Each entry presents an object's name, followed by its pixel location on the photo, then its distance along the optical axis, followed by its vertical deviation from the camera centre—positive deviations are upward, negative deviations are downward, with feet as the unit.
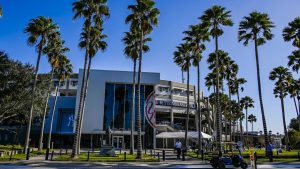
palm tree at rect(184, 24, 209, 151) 130.41 +46.45
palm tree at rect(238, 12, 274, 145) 114.52 +45.95
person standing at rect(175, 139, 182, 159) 94.48 -3.54
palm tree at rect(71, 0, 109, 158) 93.40 +41.50
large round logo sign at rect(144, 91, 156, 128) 81.80 +7.42
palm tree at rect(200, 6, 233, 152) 112.06 +47.41
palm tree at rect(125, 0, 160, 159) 98.53 +42.12
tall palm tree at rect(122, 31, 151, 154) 118.52 +39.99
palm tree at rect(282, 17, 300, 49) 113.09 +43.49
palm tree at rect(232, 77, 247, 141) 188.14 +36.65
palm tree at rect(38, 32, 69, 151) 125.49 +39.07
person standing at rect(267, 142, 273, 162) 80.63 -3.64
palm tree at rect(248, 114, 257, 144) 366.76 +26.38
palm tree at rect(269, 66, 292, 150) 163.02 +36.08
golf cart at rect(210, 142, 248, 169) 59.00 -4.93
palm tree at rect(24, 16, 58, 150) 110.52 +40.65
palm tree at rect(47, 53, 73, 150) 145.93 +34.99
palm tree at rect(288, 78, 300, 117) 160.10 +30.39
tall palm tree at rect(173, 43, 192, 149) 143.23 +40.80
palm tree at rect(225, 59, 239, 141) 159.09 +38.99
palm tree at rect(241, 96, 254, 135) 252.01 +32.33
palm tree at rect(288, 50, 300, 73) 119.78 +34.66
